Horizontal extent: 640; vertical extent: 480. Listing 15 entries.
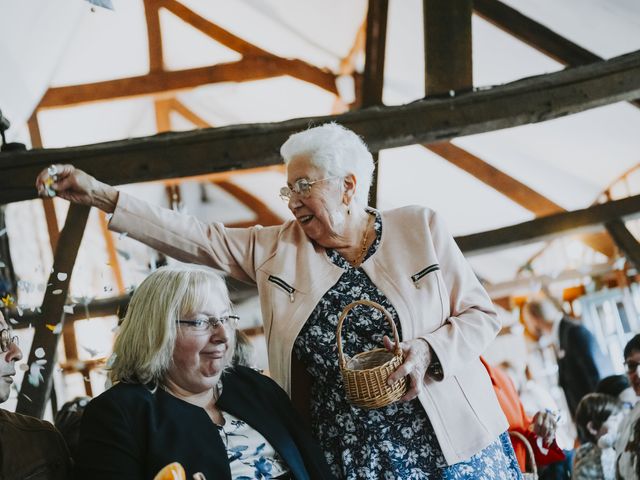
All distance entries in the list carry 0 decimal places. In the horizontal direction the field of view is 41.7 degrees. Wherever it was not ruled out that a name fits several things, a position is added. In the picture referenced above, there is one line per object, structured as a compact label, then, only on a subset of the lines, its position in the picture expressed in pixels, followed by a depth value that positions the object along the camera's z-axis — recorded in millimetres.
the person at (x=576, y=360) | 5582
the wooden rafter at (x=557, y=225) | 6449
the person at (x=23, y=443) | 1988
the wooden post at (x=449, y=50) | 4602
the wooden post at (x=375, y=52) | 6141
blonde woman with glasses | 1945
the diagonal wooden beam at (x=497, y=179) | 8086
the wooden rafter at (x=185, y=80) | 7656
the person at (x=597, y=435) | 3826
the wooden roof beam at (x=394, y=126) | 4422
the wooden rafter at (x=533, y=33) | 5977
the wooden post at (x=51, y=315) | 4645
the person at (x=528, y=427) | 2639
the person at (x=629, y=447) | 2812
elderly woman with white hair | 2162
